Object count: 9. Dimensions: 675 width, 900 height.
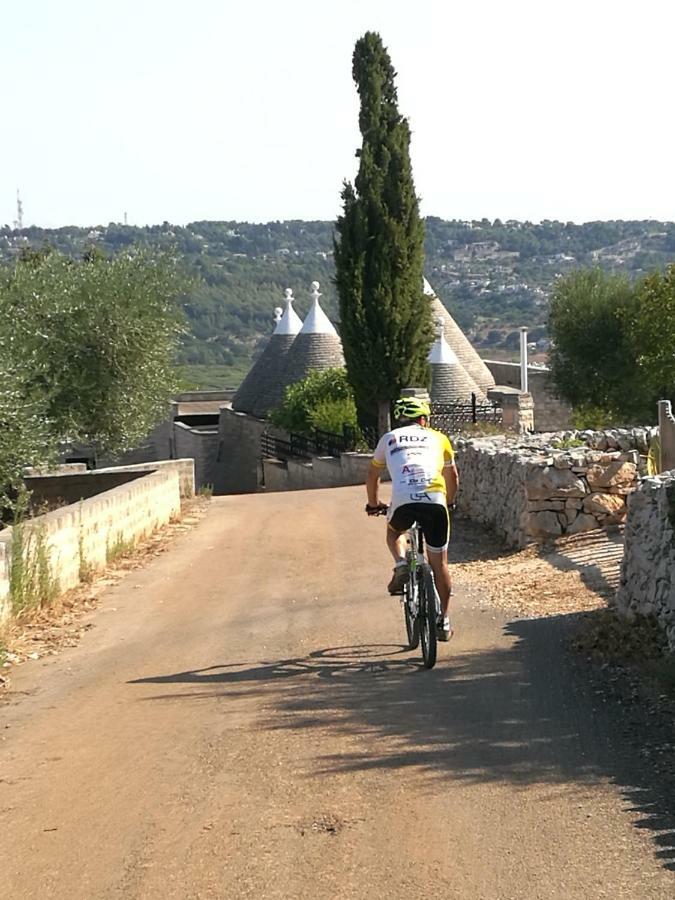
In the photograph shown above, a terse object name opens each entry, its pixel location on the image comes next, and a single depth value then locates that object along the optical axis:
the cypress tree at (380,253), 33.31
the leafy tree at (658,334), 35.06
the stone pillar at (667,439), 14.55
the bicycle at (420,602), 7.75
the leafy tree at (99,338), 20.50
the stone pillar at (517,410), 32.19
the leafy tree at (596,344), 39.78
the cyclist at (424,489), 8.01
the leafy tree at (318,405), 36.66
